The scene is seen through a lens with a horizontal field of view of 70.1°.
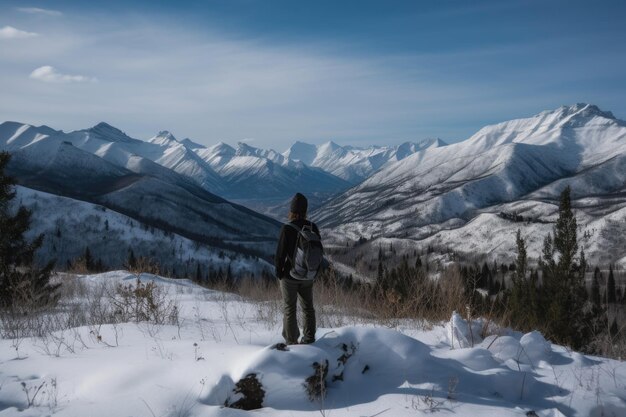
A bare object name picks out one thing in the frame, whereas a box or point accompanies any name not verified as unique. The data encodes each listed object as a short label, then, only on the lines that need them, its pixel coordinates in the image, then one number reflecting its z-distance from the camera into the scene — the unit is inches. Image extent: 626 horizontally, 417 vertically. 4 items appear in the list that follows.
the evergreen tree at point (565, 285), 1270.9
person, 256.7
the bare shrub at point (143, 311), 332.8
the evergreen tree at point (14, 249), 526.0
